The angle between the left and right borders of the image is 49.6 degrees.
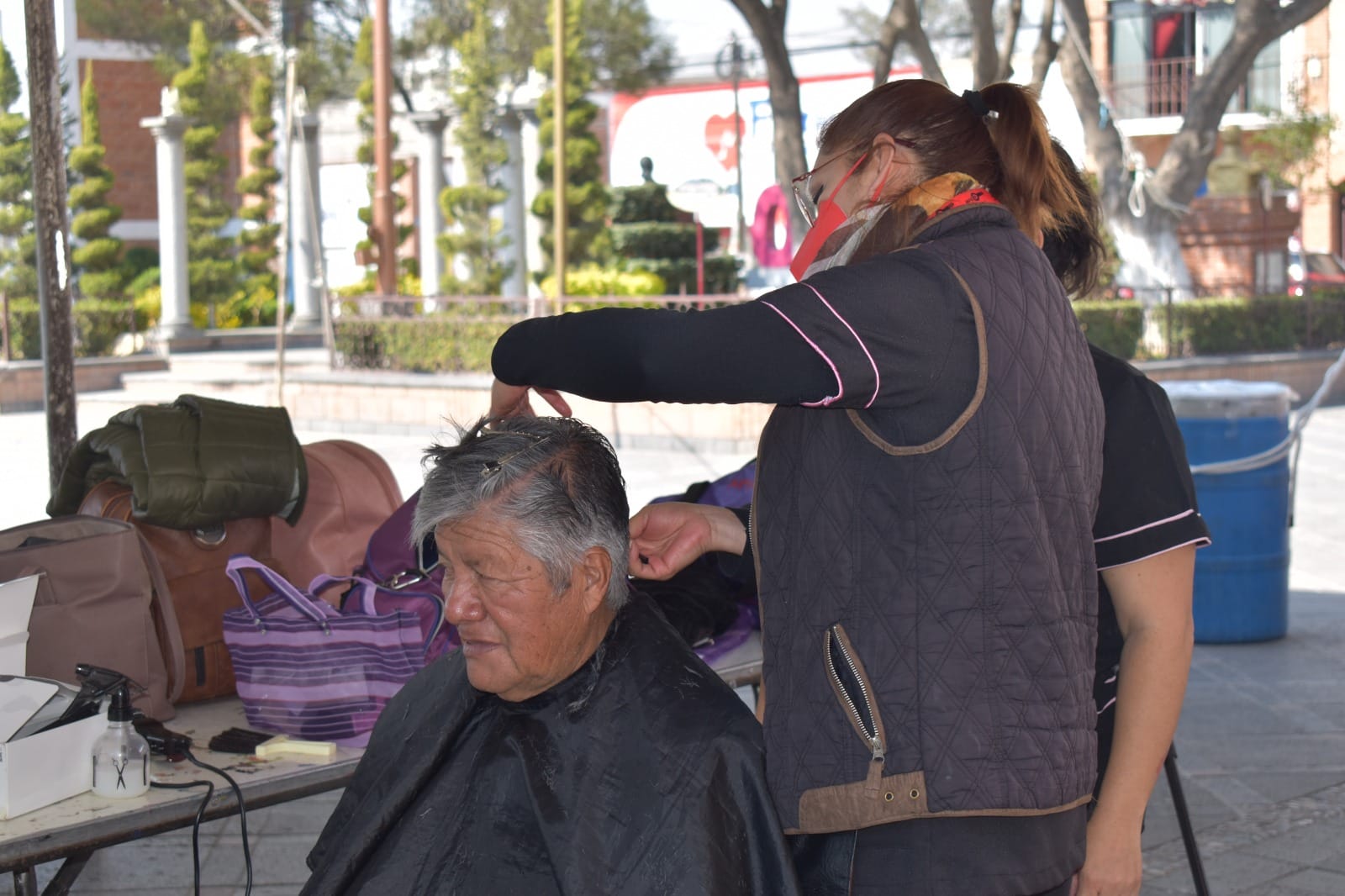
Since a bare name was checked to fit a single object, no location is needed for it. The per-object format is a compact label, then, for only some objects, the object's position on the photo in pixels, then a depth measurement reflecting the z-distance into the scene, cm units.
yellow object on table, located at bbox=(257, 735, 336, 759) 242
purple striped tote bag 254
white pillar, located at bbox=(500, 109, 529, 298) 2120
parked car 1939
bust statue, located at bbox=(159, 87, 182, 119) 2267
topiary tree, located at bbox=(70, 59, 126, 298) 2273
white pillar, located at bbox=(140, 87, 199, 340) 2262
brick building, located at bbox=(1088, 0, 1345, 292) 2928
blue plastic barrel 536
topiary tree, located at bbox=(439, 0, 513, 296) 2048
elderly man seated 184
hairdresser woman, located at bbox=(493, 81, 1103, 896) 139
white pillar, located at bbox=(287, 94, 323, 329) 2623
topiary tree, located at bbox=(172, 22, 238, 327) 2580
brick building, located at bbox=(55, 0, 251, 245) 2734
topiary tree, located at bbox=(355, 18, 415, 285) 2314
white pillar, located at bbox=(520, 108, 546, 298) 2244
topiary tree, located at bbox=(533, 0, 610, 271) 2189
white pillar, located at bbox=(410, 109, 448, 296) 2179
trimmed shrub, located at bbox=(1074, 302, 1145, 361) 1509
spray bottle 219
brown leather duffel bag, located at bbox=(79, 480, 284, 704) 275
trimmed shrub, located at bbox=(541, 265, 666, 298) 1689
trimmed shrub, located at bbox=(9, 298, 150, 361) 1775
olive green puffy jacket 276
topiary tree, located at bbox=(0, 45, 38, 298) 1429
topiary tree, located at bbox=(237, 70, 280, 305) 2755
